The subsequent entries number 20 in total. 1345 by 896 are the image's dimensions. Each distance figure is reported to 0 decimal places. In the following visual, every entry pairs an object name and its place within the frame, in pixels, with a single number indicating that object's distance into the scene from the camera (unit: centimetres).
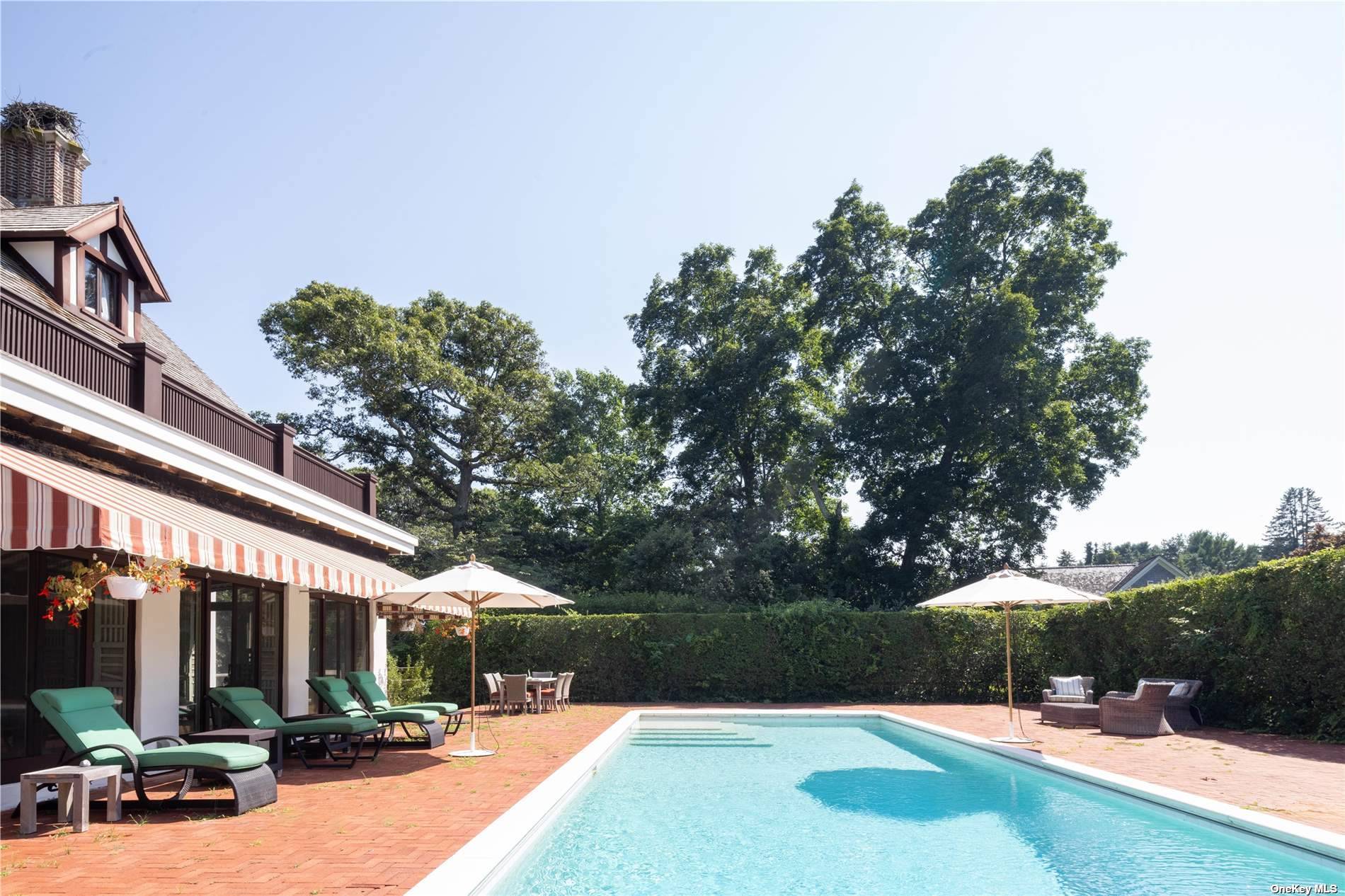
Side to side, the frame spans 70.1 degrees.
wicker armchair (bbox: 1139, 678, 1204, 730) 1705
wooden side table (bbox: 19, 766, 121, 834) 814
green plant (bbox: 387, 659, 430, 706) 2319
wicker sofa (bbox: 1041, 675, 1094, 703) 1953
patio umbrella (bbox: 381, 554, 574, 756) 1395
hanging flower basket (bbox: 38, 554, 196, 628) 854
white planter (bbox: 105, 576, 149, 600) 869
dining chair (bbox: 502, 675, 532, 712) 2173
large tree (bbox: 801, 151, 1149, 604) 3303
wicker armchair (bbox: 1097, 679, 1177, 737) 1598
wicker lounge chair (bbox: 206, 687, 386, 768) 1188
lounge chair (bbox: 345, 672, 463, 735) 1555
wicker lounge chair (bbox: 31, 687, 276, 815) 880
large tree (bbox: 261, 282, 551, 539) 3744
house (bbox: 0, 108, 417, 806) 914
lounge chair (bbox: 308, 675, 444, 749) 1409
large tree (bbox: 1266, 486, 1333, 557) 10869
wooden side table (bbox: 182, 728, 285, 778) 1111
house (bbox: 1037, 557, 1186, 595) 5191
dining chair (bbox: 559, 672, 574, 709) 2319
